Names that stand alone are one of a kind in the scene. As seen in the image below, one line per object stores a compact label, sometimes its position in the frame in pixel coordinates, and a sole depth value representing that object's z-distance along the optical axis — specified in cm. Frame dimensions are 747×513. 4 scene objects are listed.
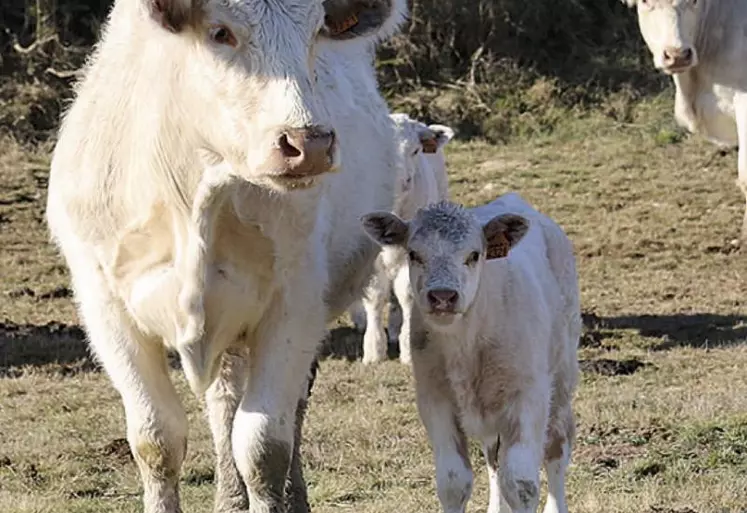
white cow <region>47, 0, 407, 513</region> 984
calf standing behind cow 2206
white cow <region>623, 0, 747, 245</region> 2537
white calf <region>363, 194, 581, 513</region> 1241
